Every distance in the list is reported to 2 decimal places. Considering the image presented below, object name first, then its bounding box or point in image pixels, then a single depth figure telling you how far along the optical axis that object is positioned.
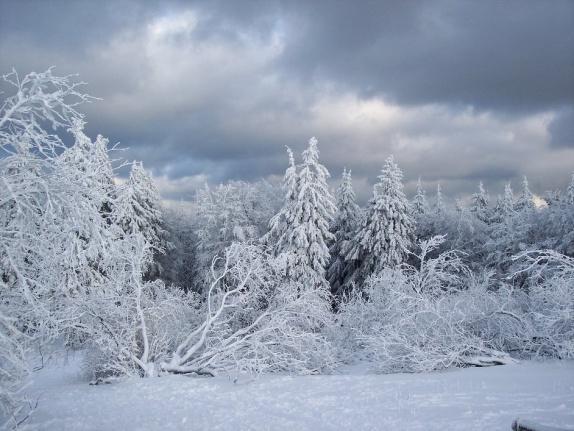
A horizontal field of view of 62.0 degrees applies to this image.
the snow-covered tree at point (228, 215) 30.66
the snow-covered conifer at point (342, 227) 31.73
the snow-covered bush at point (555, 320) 12.55
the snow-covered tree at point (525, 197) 47.91
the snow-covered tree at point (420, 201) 44.03
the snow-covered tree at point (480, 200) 48.69
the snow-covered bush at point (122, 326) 14.41
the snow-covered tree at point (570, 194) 29.49
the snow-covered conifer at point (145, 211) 29.39
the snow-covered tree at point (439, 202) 38.51
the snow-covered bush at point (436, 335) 13.48
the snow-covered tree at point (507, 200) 40.68
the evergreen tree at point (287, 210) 25.47
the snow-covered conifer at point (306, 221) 24.78
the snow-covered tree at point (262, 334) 14.86
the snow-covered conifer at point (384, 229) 27.81
